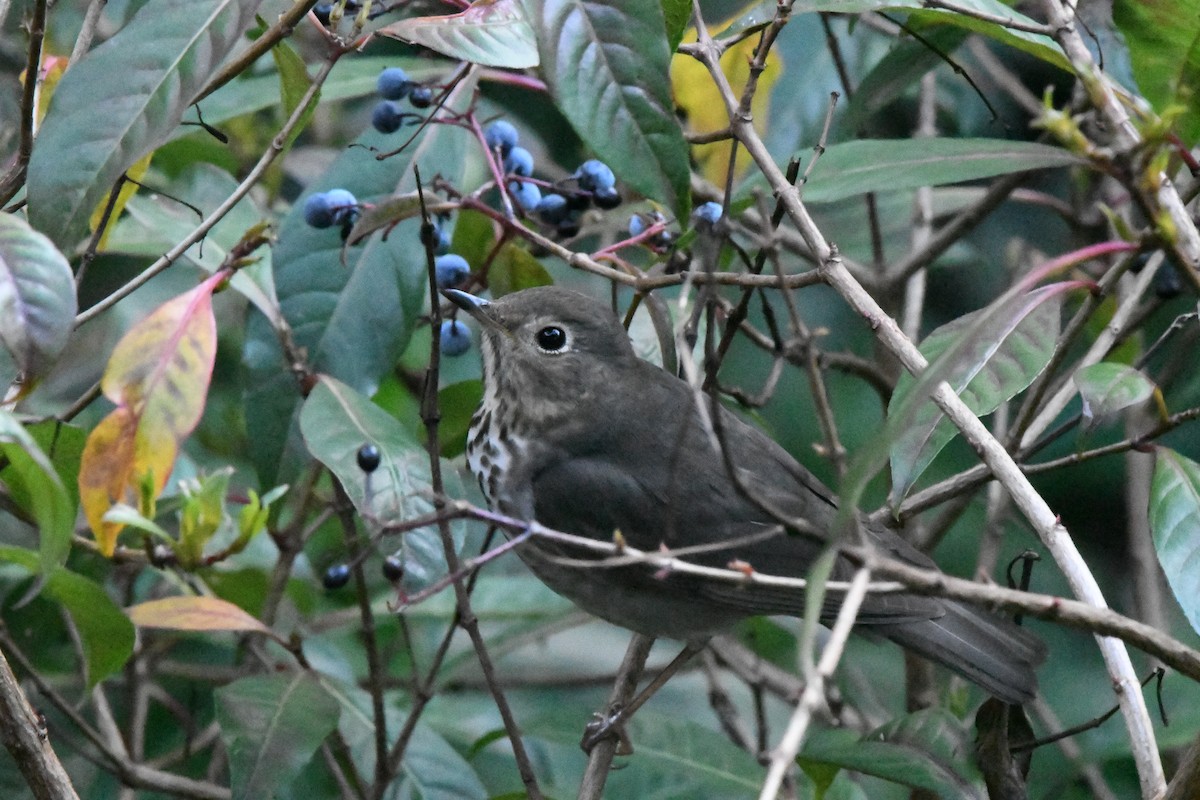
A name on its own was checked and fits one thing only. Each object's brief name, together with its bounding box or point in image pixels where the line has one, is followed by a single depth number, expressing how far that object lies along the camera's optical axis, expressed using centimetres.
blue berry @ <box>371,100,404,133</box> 567
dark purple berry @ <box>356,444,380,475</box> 483
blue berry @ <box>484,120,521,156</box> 566
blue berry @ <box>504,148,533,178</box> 565
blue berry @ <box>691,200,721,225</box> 513
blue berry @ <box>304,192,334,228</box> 549
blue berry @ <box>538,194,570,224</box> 573
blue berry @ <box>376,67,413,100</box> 559
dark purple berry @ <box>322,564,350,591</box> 487
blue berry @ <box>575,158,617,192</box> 555
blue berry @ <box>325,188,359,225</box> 550
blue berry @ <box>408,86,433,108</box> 555
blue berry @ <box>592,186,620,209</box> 555
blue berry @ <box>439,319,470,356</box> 617
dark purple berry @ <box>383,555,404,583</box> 484
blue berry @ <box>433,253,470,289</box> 569
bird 587
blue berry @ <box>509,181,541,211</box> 574
